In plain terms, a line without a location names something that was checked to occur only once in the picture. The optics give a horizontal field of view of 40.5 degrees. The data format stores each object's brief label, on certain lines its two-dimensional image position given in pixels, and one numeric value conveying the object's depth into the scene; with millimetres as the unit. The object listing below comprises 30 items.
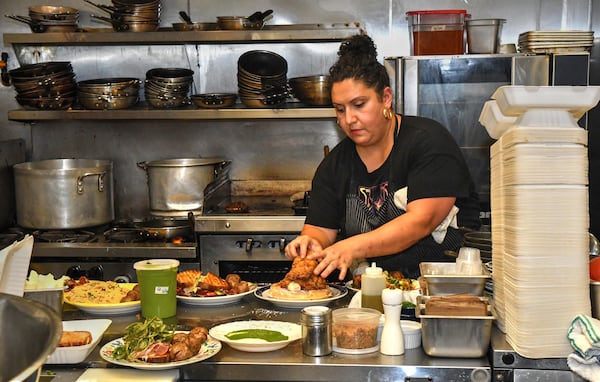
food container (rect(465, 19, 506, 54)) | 4930
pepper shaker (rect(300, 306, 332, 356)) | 2410
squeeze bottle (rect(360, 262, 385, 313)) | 2721
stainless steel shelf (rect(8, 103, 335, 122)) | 5023
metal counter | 2322
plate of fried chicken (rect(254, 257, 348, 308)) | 2939
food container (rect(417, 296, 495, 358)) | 2361
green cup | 2771
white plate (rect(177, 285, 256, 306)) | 2986
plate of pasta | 2924
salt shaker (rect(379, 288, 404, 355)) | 2412
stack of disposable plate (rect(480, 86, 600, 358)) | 2316
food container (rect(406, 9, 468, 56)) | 4945
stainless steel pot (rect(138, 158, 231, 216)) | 5199
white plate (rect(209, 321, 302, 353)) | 2471
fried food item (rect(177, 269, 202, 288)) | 3133
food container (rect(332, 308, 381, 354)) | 2443
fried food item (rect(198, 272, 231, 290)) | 3082
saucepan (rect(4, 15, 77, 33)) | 5242
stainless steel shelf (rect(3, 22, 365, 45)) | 5027
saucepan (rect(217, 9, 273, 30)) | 5156
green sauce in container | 2543
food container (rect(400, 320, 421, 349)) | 2473
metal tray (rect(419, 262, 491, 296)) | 2486
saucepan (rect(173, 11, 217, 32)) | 5227
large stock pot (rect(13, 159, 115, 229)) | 4984
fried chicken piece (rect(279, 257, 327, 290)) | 3004
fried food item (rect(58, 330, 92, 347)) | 2445
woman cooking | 3287
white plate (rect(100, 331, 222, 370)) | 2350
